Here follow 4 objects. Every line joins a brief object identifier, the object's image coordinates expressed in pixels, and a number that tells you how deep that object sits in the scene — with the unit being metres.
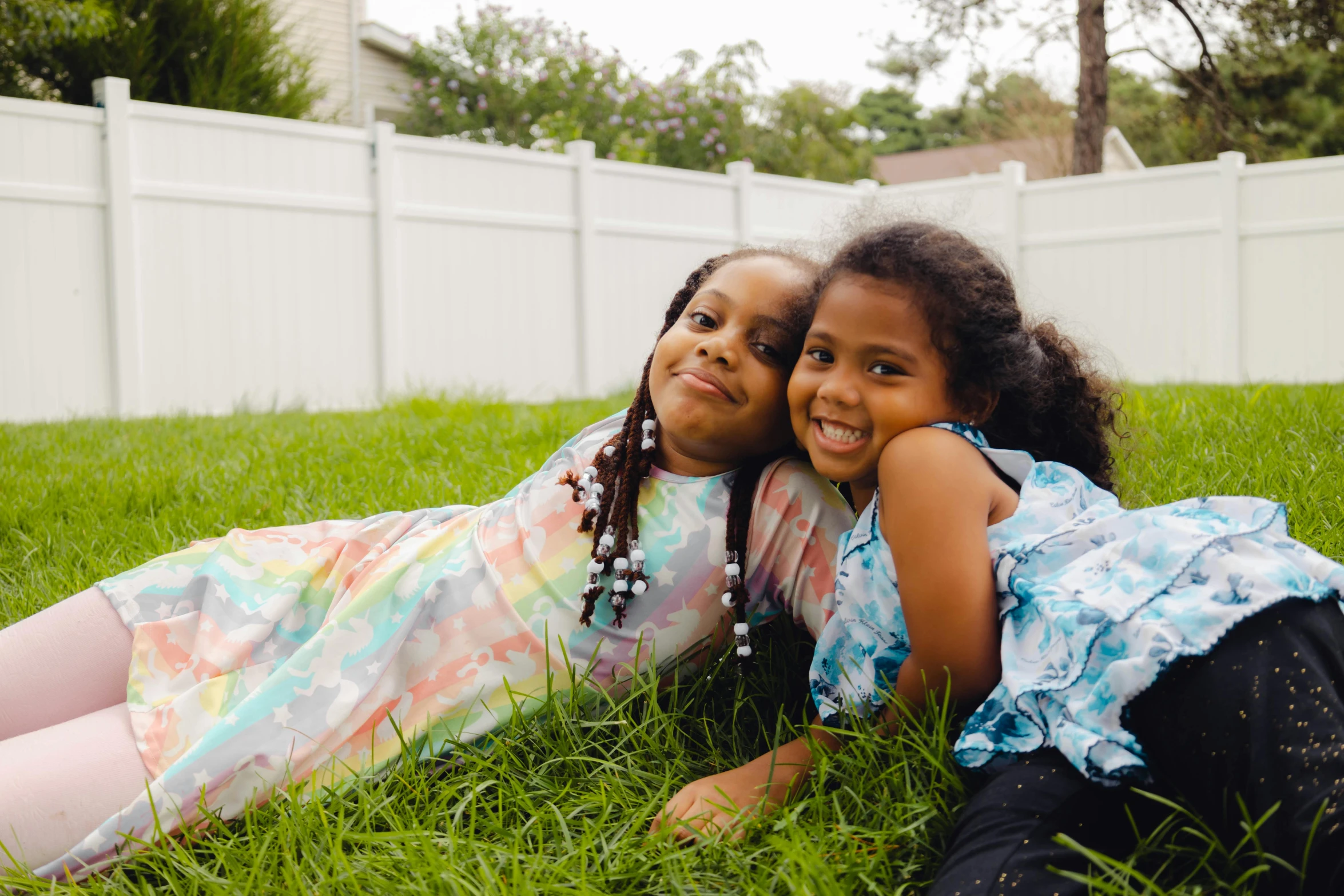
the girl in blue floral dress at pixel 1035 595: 1.19
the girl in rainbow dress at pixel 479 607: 1.67
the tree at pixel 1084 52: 10.72
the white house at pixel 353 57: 12.51
